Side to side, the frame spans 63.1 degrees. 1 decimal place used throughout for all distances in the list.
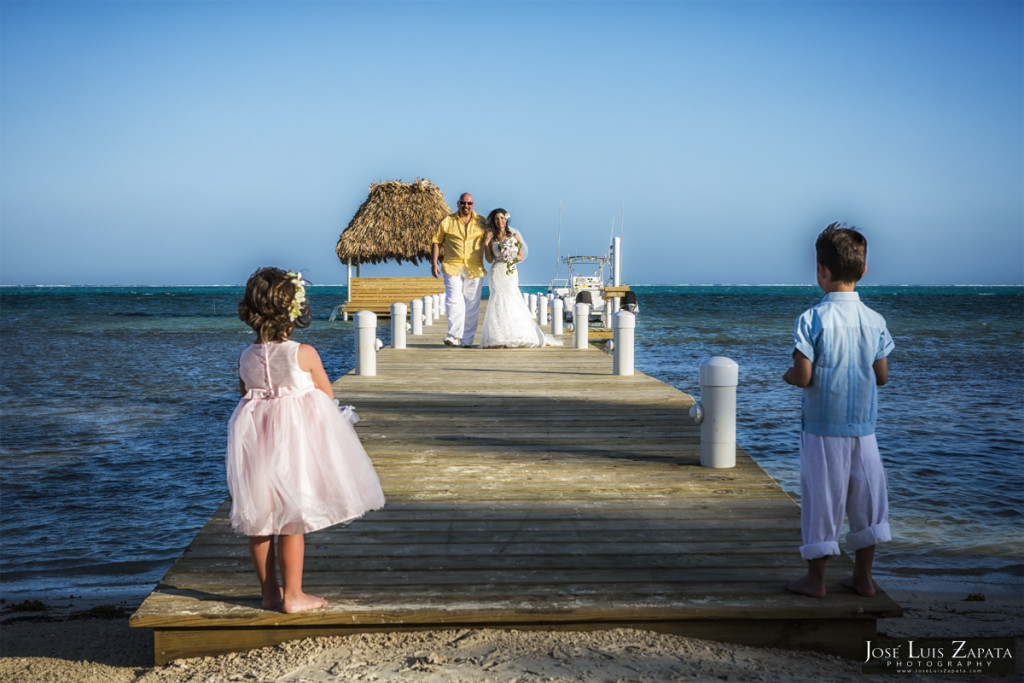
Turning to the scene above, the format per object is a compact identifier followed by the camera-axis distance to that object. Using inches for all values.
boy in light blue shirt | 138.6
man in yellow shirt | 506.0
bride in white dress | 477.1
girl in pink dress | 135.5
